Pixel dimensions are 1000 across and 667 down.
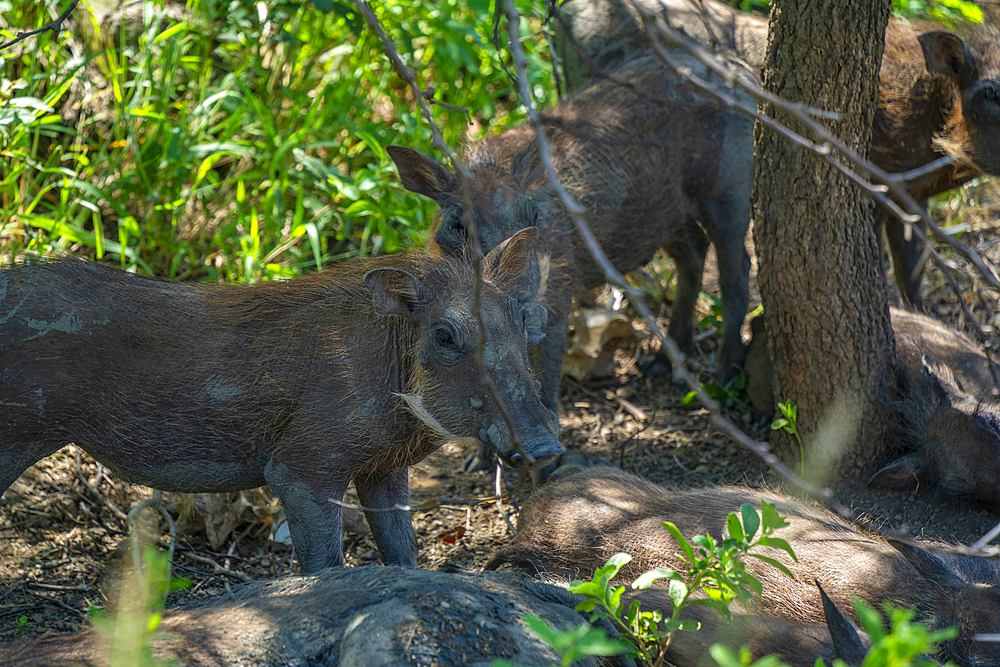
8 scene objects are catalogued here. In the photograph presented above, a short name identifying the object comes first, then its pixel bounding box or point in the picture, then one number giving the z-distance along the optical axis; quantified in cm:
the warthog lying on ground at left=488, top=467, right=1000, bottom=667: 513
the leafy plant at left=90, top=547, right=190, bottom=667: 298
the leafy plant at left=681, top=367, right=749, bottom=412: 862
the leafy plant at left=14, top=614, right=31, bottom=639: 520
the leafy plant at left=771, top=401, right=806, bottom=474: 710
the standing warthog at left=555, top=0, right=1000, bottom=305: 833
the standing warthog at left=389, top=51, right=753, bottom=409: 720
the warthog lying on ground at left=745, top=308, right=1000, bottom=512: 681
